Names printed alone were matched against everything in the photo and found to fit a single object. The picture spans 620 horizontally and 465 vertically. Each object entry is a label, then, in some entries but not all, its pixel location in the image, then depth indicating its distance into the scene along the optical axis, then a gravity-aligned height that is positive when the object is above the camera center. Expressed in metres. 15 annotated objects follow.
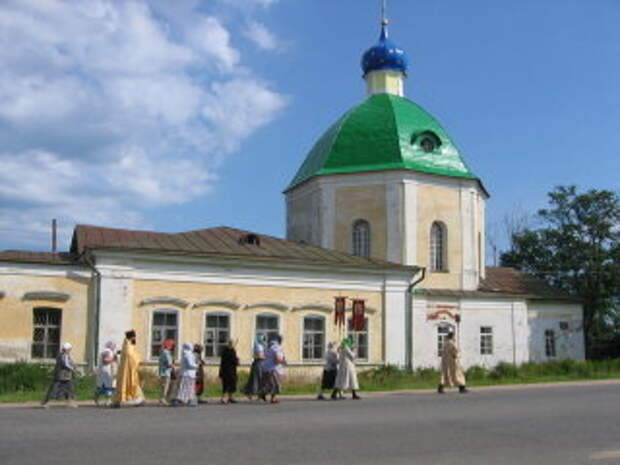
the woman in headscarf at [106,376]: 16.78 -1.00
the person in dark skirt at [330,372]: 18.45 -0.95
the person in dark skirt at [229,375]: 17.14 -0.98
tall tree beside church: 36.41 +3.91
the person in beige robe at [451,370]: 19.14 -0.92
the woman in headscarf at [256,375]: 17.20 -0.98
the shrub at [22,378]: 19.11 -1.22
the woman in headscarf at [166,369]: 17.00 -0.85
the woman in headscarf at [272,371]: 16.97 -0.88
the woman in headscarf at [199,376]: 17.09 -1.00
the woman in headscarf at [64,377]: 15.83 -0.98
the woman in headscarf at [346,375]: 17.89 -1.00
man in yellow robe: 15.81 -0.98
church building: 22.31 +1.87
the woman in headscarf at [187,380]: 16.02 -1.04
